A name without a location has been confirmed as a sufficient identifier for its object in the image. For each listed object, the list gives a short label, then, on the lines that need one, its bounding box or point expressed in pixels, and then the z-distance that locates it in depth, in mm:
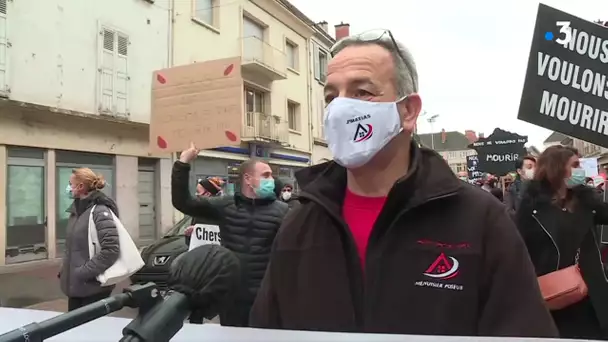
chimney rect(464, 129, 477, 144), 54600
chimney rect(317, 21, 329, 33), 31328
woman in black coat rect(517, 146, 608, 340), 3297
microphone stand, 722
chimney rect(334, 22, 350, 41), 31172
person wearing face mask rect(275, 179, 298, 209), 8453
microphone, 810
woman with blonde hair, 4141
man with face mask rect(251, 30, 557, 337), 1356
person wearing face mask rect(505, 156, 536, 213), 6091
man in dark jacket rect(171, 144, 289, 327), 4266
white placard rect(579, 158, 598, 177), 9250
